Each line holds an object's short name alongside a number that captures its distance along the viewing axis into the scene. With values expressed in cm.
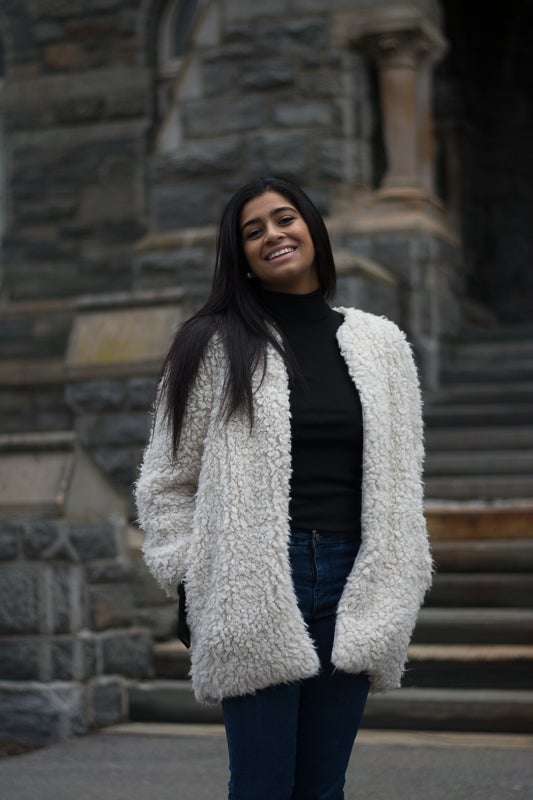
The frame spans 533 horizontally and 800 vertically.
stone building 594
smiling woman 281
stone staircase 553
